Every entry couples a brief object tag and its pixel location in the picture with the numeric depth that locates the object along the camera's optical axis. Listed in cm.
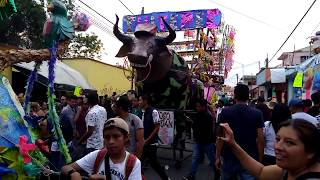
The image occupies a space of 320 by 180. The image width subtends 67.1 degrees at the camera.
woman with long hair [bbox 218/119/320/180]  132
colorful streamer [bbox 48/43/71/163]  249
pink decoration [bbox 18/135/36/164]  212
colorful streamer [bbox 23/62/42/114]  269
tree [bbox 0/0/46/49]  1620
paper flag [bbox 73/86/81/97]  542
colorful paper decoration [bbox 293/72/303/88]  668
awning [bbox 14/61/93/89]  1031
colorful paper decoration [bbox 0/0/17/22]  223
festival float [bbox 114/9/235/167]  515
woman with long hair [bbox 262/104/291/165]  335
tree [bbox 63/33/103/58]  1962
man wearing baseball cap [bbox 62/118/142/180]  172
